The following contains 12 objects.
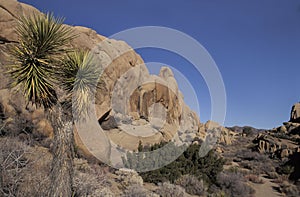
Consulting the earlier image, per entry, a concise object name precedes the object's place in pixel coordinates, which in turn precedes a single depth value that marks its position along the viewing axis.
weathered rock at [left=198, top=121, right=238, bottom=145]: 32.31
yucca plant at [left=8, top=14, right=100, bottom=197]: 4.75
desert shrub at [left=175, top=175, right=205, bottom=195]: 10.44
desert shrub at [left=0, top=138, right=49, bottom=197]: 5.21
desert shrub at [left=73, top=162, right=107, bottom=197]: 6.38
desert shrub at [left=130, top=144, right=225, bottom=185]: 11.28
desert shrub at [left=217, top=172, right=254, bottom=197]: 11.12
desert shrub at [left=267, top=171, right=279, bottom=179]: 15.38
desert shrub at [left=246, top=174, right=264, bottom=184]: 13.85
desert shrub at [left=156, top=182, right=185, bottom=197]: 8.88
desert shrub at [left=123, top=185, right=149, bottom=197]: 7.71
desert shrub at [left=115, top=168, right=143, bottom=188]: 9.78
